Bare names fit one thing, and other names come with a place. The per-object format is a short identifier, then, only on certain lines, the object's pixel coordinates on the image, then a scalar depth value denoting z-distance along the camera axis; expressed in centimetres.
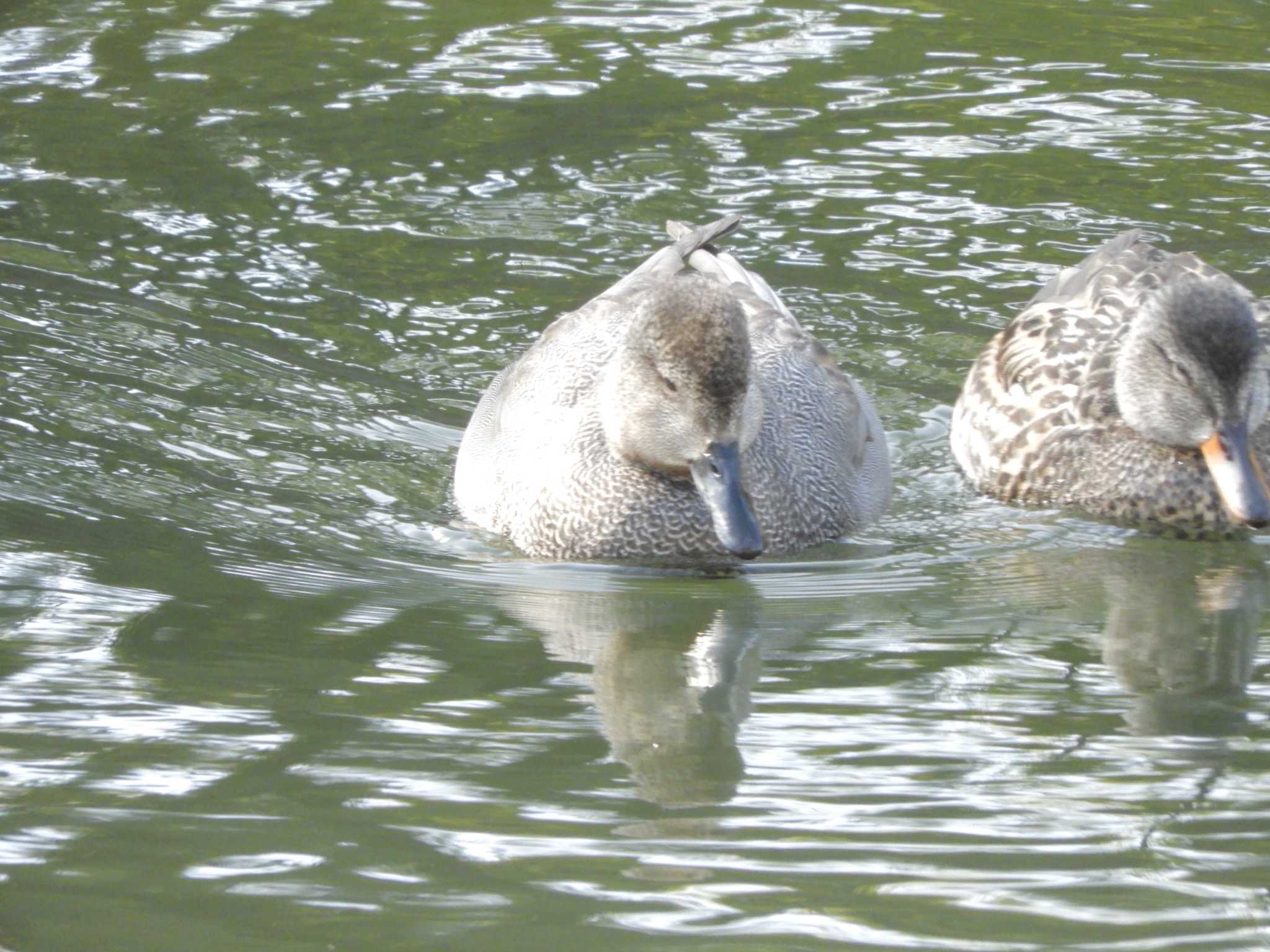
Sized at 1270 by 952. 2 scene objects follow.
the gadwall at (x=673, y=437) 1366
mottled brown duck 1459
